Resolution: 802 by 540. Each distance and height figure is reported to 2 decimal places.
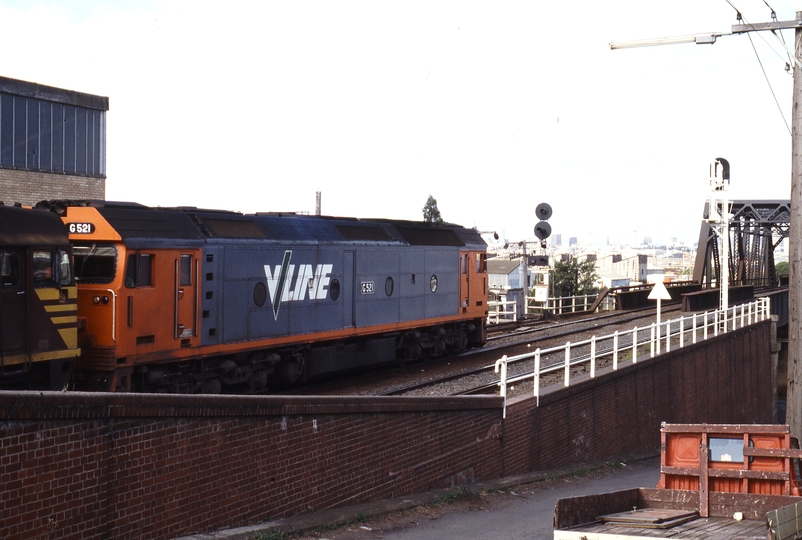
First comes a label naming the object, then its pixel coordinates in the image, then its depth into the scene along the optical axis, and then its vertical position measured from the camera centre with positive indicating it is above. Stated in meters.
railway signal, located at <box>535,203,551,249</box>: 37.94 +2.07
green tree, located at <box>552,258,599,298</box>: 80.63 -0.93
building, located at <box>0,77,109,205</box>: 31.50 +4.85
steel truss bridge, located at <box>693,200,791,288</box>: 54.97 +1.94
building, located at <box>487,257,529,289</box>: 99.81 -0.25
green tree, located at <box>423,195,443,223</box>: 86.94 +5.95
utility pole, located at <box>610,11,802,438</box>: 14.86 +0.30
